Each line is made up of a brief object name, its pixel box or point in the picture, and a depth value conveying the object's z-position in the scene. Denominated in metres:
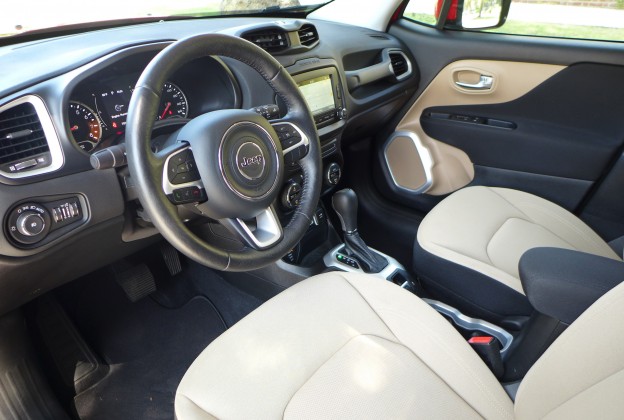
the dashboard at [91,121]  1.00
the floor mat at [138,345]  1.61
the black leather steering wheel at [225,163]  0.91
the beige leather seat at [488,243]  1.42
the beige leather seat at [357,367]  0.87
